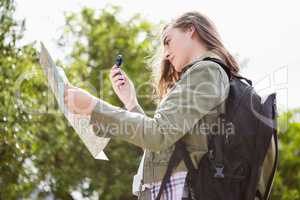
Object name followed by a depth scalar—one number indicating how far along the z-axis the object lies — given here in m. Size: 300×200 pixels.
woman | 3.52
